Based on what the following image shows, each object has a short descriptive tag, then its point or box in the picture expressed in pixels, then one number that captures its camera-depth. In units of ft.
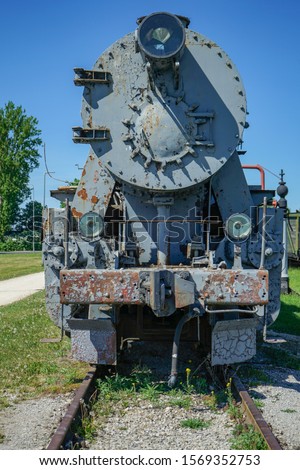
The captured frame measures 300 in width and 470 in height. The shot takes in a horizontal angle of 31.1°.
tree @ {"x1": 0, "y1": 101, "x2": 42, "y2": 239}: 157.38
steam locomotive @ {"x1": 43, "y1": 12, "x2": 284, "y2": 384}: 19.30
